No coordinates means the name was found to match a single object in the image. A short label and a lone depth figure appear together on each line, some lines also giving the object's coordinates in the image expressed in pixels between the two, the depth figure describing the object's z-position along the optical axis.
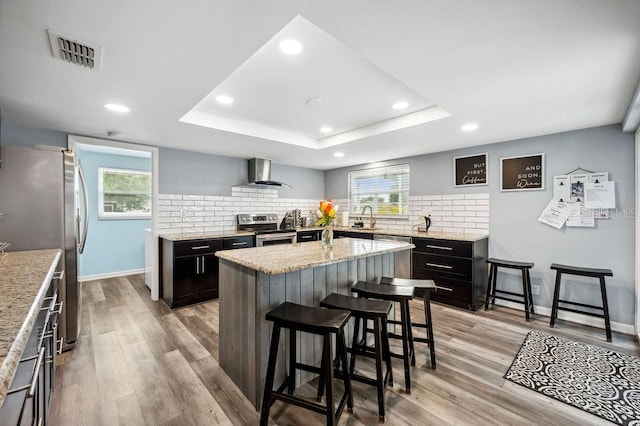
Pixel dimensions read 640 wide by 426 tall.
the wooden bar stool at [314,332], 1.42
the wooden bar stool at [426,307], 2.15
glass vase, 2.41
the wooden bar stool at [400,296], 1.91
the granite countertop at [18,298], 0.66
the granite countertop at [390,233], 3.44
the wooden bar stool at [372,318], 1.64
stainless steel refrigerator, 2.10
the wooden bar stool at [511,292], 3.10
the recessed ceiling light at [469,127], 2.83
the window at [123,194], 4.89
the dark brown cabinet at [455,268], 3.34
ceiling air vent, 1.41
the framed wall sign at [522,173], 3.28
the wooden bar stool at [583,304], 2.65
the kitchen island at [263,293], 1.74
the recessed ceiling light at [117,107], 2.30
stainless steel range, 4.16
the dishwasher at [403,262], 3.89
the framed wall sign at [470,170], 3.73
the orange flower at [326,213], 2.20
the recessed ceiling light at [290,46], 1.68
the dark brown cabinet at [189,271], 3.41
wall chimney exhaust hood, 4.53
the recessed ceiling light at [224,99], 2.54
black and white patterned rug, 1.74
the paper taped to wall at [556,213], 3.08
